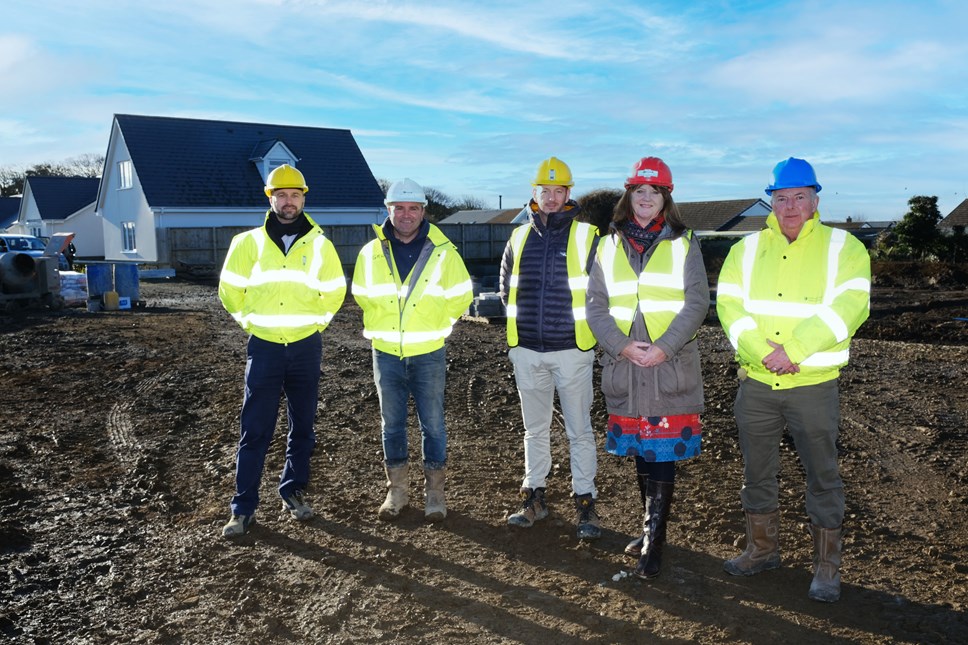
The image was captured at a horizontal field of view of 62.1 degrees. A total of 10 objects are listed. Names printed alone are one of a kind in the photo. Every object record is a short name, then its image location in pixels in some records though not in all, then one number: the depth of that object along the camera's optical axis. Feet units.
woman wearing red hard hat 14.16
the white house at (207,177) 111.55
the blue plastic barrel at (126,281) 61.87
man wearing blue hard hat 12.91
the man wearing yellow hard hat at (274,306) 16.61
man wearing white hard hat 16.72
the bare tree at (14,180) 237.66
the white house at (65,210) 158.71
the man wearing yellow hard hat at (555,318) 15.75
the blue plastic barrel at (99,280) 60.18
